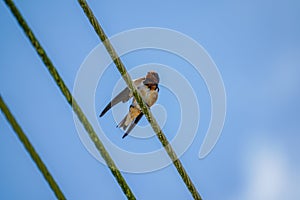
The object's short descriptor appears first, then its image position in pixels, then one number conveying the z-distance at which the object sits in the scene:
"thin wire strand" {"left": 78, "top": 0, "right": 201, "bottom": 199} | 8.18
